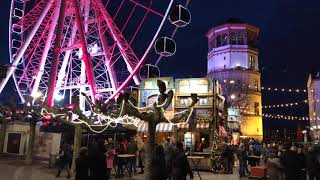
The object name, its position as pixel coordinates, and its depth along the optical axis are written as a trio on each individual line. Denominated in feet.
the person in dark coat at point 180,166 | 33.09
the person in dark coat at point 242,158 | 61.36
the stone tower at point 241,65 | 176.35
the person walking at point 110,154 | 54.75
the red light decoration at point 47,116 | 76.92
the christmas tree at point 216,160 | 68.28
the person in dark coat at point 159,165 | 35.06
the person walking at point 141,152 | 62.85
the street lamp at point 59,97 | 108.78
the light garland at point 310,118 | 158.44
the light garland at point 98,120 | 45.22
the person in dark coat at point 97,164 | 27.12
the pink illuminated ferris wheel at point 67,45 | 83.97
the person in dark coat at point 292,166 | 37.11
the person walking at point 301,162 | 37.88
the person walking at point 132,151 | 59.16
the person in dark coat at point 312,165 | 44.73
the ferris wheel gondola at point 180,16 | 71.41
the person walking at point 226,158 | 67.09
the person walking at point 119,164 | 57.14
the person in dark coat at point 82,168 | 27.35
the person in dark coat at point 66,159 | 55.77
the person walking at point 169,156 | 35.40
